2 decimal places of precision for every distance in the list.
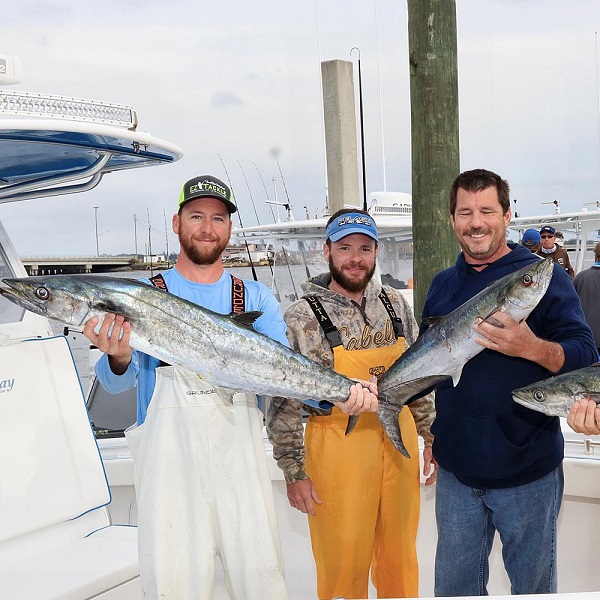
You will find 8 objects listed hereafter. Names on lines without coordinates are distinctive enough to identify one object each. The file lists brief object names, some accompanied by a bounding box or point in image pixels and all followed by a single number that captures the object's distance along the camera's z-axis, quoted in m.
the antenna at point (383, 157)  12.54
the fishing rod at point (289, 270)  9.51
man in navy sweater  2.76
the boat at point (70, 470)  3.10
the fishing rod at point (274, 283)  9.76
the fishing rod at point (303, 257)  9.86
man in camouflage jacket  3.40
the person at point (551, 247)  10.55
